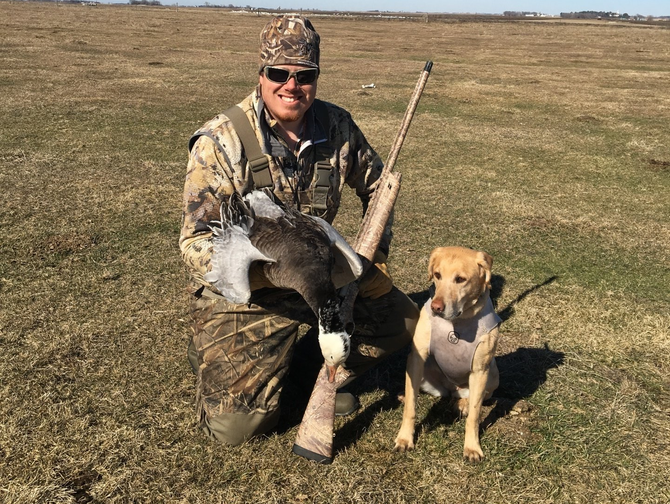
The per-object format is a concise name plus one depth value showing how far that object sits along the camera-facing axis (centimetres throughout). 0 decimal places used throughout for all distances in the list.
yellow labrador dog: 434
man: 451
